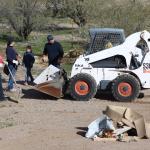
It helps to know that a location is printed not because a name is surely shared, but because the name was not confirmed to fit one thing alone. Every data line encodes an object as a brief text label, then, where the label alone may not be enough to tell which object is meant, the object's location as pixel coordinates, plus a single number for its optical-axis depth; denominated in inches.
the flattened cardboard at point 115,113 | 506.6
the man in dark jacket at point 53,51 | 751.1
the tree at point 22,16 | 1520.7
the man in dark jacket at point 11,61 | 743.7
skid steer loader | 692.7
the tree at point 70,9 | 1577.3
